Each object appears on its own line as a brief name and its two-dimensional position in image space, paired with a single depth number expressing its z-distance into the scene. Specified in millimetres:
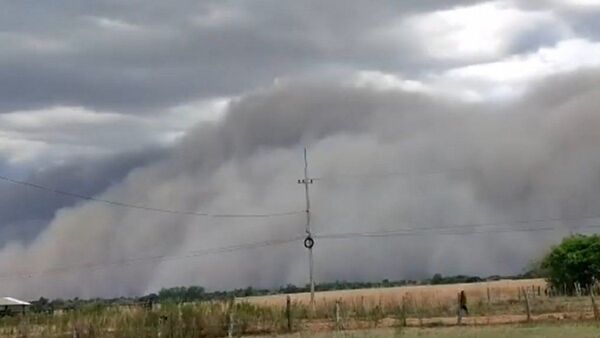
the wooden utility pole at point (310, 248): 62609
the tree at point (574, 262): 72000
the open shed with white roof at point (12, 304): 69350
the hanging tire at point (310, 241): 68250
